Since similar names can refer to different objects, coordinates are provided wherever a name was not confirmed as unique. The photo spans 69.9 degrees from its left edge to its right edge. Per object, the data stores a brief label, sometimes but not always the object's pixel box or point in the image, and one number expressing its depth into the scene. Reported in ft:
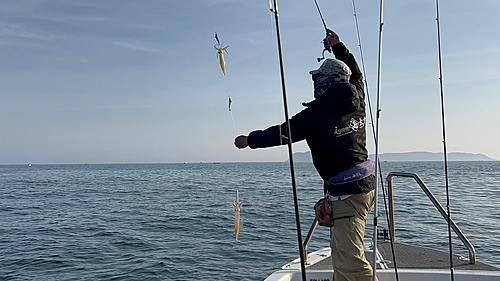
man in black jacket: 7.88
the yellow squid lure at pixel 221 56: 13.66
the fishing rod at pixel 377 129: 7.82
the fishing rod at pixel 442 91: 11.61
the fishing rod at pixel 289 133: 7.13
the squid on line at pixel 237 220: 13.81
